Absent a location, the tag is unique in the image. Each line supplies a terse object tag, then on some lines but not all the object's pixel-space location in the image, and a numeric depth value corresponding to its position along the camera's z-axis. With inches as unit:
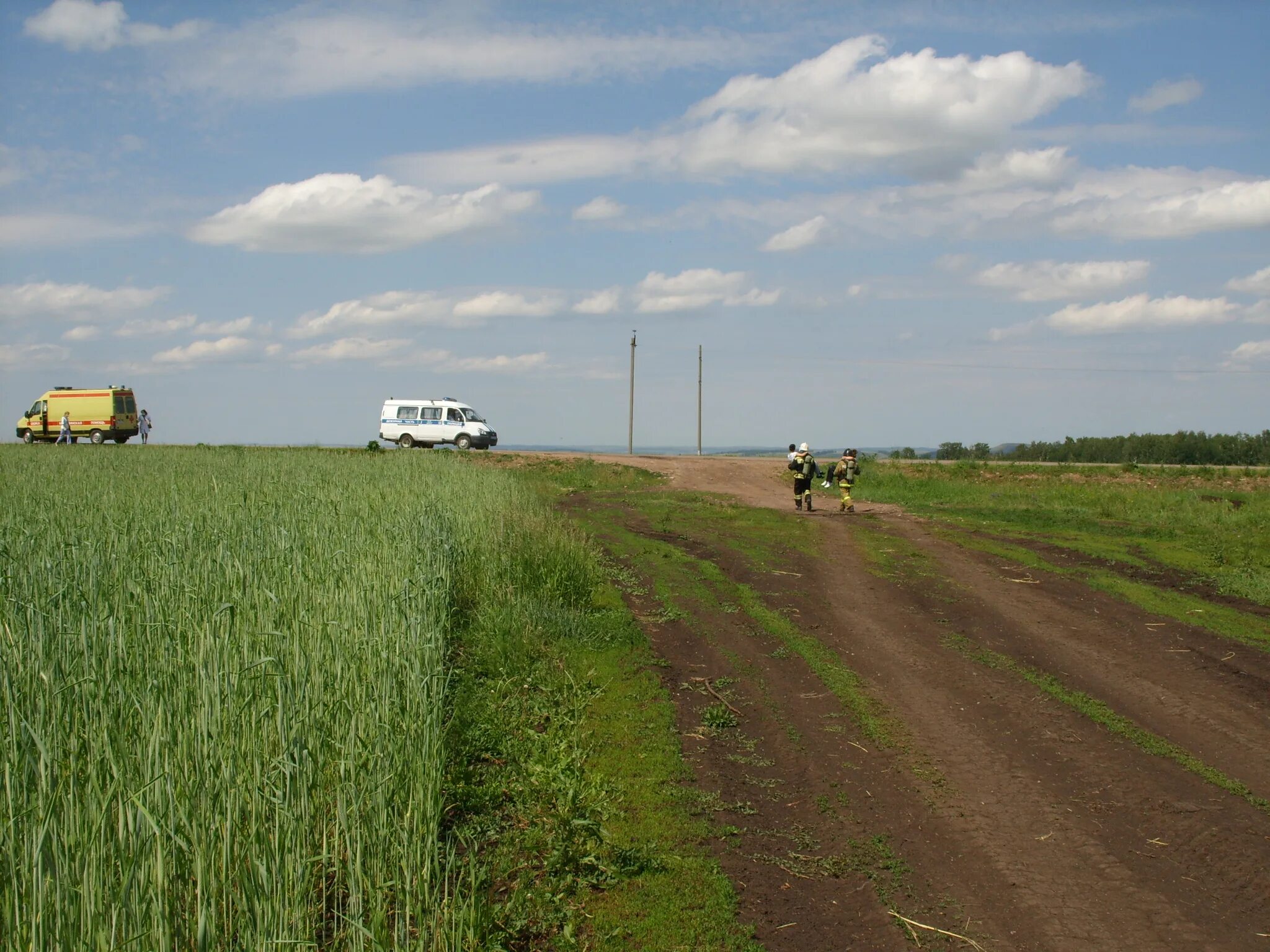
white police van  1766.1
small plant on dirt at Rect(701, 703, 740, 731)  303.9
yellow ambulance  1884.8
